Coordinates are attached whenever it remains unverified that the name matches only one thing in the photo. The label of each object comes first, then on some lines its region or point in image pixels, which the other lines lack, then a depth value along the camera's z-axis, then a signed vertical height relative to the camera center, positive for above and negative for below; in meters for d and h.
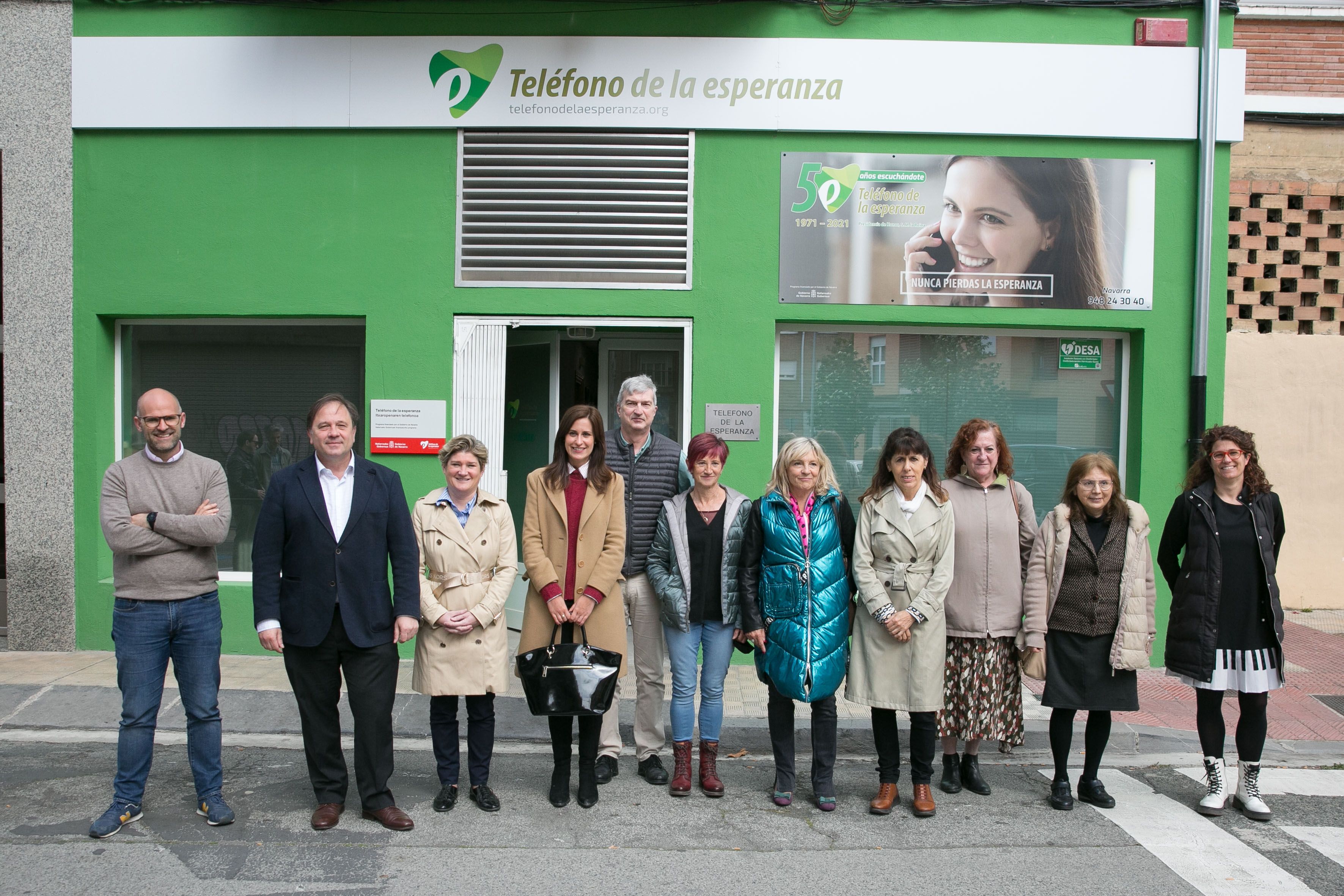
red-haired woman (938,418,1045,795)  4.79 -0.85
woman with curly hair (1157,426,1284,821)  4.62 -0.83
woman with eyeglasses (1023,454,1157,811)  4.62 -0.81
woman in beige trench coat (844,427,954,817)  4.52 -0.83
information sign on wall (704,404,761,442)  7.38 +0.04
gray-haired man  5.14 -0.55
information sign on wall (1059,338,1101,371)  7.67 +0.62
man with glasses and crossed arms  4.29 -0.78
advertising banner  7.35 +1.49
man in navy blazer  4.30 -0.76
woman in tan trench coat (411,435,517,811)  4.52 -0.86
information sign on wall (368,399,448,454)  7.41 -0.04
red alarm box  7.25 +2.95
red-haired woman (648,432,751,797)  4.80 -0.78
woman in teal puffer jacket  4.54 -0.78
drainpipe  7.16 +1.51
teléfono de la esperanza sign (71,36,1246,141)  7.29 +2.52
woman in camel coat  4.66 -0.61
